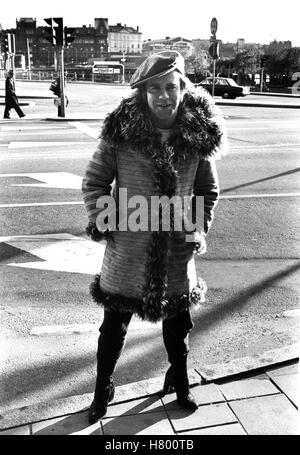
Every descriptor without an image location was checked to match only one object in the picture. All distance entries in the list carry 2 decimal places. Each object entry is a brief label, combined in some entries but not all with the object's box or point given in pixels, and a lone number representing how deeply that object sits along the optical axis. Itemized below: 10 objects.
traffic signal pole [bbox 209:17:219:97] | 17.50
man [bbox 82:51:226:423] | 2.41
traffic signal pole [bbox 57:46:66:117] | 17.22
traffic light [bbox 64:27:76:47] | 16.09
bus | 49.62
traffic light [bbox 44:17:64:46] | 15.44
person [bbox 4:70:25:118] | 17.00
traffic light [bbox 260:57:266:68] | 35.10
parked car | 31.37
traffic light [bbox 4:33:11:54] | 20.95
